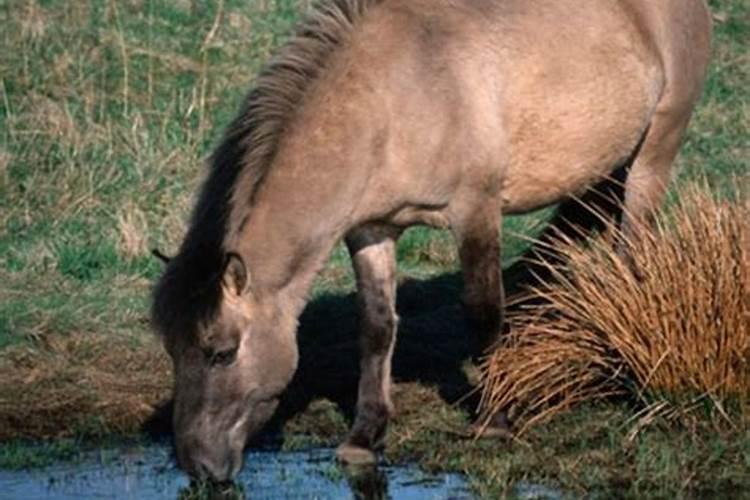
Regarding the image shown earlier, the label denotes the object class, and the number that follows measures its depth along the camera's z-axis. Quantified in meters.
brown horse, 13.10
